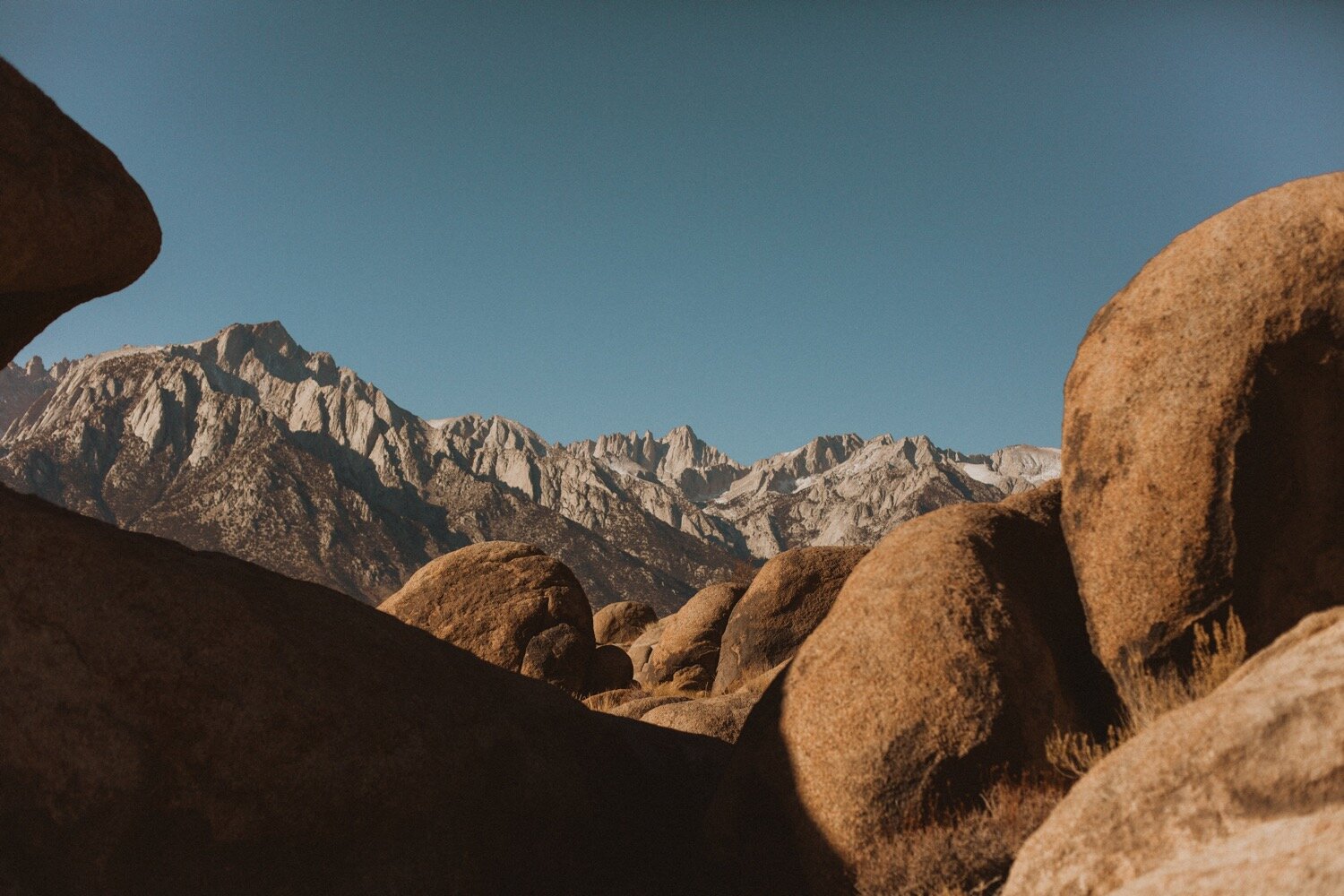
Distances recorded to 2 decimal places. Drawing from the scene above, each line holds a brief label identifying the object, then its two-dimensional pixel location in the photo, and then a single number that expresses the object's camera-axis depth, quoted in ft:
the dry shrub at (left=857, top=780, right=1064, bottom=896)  25.25
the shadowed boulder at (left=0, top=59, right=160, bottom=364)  27.14
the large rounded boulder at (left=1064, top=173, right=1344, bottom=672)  26.27
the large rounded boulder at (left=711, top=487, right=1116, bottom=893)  26.21
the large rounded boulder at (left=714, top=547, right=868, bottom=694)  76.95
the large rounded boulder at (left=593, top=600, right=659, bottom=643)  129.90
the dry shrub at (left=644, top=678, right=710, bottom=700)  81.95
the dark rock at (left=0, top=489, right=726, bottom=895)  24.80
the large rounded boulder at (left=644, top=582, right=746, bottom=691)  93.45
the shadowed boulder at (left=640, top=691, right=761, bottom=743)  46.09
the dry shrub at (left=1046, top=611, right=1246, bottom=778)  25.98
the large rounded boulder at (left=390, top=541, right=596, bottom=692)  73.61
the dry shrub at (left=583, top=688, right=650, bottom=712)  70.59
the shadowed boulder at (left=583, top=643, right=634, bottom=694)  83.77
